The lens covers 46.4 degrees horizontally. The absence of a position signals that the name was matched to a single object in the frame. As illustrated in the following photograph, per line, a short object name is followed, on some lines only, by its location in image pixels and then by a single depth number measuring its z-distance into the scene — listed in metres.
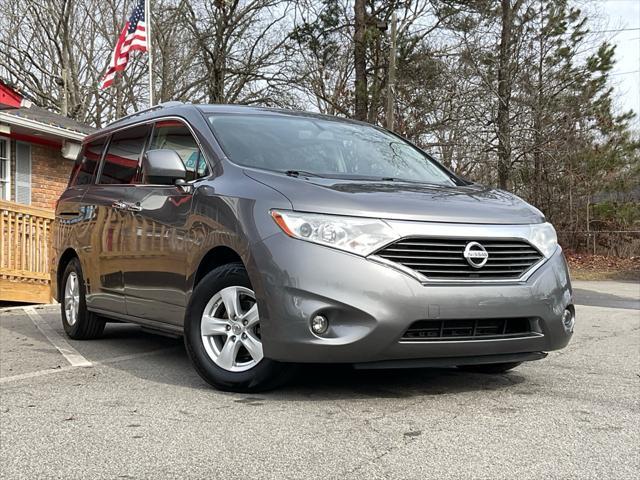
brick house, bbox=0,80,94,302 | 10.64
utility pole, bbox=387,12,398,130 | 22.05
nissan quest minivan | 3.82
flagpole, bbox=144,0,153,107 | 19.75
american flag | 19.16
